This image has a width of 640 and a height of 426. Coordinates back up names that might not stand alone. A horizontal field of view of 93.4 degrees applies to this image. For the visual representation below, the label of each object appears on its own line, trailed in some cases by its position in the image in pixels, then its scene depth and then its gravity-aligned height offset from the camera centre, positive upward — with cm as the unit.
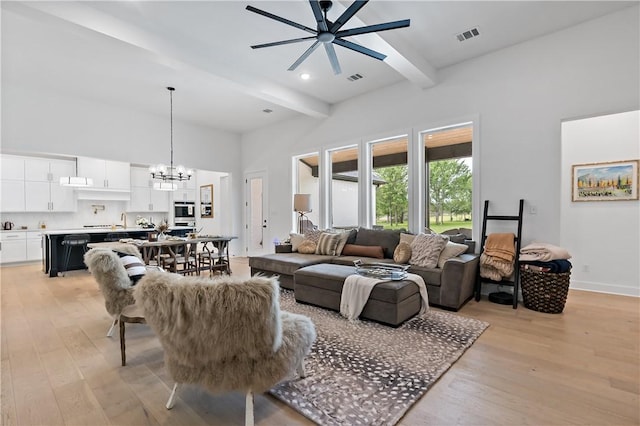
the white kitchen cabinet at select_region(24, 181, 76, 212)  735 +37
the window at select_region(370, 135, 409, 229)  525 +50
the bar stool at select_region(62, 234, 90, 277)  581 -60
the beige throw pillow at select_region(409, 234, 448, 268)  381 -51
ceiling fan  253 +167
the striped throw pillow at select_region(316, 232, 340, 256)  497 -55
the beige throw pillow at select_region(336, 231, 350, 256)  496 -51
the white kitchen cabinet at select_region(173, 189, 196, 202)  970 +54
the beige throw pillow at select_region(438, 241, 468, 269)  376 -52
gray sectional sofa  345 -76
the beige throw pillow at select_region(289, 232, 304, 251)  540 -53
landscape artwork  432 +43
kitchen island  573 -69
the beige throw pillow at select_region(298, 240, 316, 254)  511 -62
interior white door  773 -8
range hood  794 +48
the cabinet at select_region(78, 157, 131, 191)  782 +104
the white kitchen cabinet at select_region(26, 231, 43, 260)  730 -82
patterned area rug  176 -115
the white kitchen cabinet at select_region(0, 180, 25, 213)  702 +38
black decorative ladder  366 -52
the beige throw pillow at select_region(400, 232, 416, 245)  435 -40
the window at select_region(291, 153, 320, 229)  676 +71
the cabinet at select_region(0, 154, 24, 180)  700 +105
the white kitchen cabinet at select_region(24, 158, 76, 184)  735 +108
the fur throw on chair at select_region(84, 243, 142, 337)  255 -58
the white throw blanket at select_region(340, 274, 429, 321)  309 -87
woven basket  333 -91
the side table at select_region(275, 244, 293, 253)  541 -67
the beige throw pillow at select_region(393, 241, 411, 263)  408 -59
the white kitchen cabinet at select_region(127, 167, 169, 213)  887 +51
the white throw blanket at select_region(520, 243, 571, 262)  341 -49
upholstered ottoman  295 -90
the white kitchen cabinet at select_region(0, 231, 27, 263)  697 -82
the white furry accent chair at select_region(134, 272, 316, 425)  144 -58
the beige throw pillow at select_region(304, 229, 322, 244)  526 -43
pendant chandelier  544 +68
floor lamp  597 +16
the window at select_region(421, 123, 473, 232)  466 +54
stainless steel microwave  970 +4
